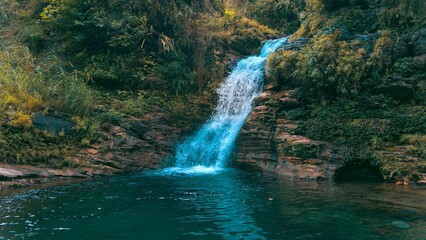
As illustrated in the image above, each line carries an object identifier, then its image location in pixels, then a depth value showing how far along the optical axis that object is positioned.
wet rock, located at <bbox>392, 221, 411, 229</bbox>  7.36
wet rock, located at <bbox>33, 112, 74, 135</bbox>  13.74
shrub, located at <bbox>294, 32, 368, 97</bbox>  14.74
